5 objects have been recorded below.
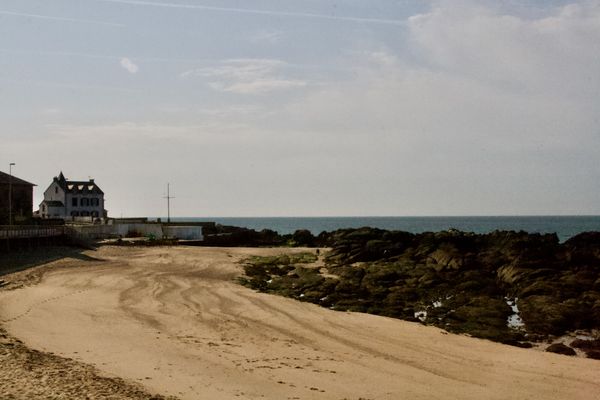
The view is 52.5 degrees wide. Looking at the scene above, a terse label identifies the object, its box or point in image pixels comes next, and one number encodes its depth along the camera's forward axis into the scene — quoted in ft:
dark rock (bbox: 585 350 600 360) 62.59
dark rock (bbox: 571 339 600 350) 66.38
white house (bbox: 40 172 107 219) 349.82
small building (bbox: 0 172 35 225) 232.78
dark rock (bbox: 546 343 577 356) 64.29
